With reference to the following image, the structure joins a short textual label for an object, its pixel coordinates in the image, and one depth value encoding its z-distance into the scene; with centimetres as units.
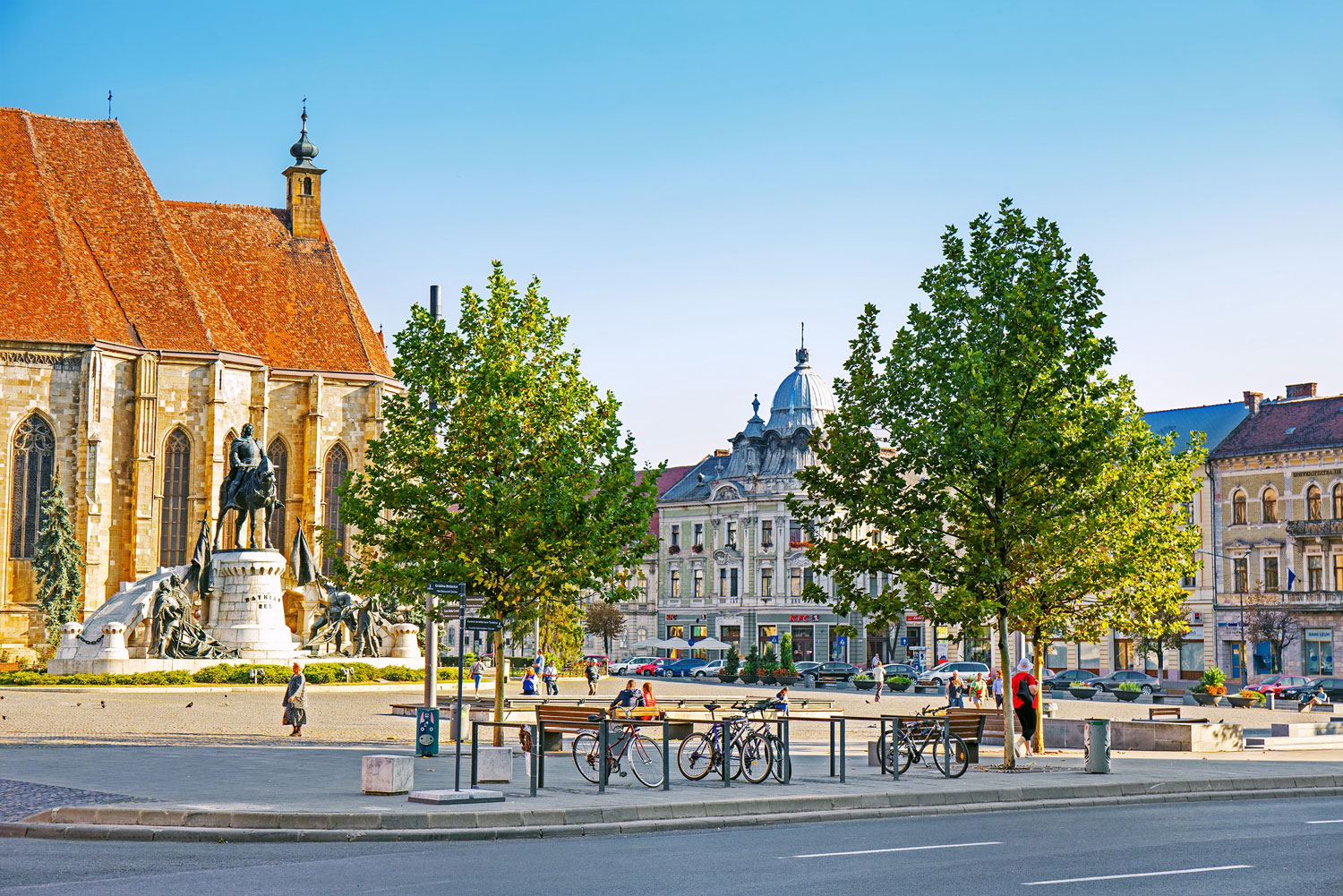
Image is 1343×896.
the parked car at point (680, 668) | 6962
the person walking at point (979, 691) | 4219
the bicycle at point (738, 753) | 1944
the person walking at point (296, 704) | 2725
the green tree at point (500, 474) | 2520
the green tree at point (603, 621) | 9038
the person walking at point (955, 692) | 4208
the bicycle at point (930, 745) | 2067
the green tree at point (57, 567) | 5159
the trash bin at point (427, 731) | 2238
